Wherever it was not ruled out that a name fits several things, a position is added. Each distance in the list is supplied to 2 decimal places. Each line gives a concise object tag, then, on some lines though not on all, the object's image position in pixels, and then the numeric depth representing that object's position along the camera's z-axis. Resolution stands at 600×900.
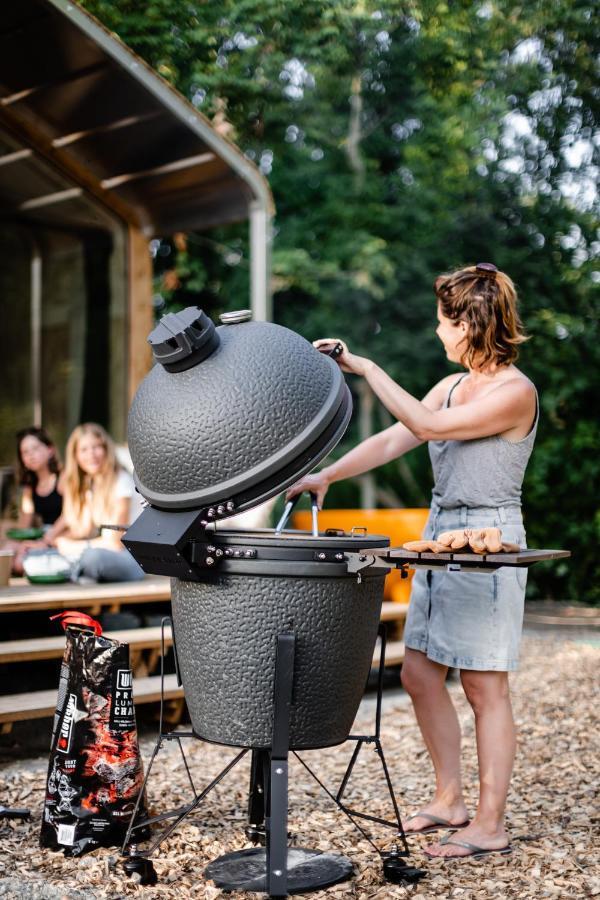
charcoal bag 2.83
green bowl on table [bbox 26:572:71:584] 4.79
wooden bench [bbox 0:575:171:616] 4.23
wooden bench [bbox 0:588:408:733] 3.85
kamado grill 2.39
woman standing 2.72
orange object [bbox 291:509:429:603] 6.01
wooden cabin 6.43
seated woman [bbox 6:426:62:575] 5.86
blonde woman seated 5.31
